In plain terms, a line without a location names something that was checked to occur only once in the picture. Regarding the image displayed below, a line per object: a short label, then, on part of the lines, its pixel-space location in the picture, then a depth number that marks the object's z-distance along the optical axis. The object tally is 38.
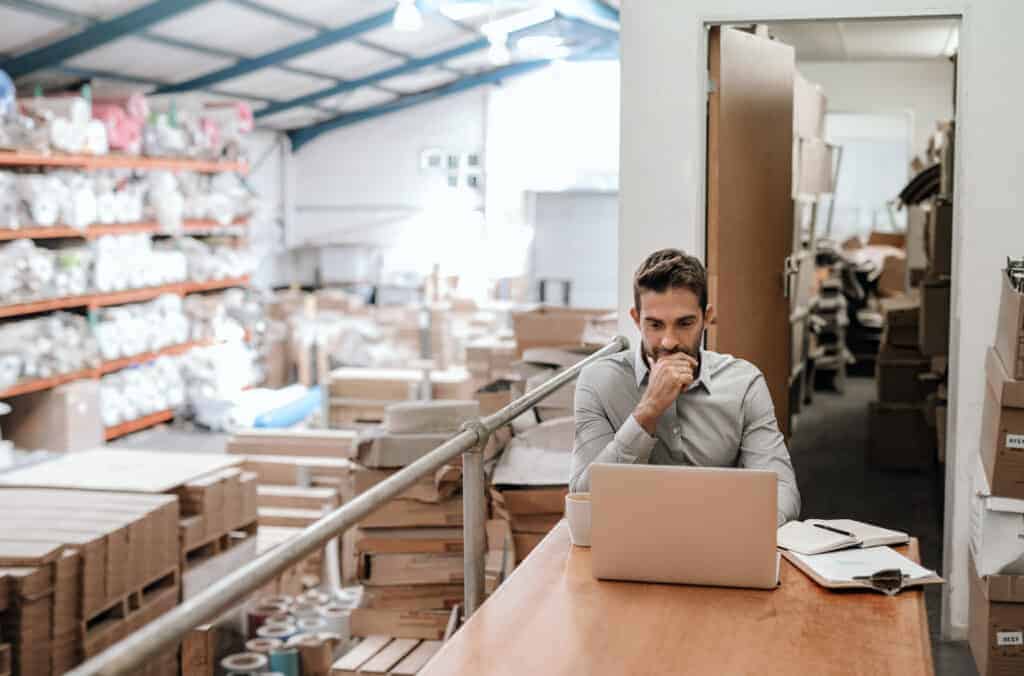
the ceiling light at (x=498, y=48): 10.01
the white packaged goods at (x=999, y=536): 3.56
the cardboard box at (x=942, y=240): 6.03
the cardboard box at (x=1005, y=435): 3.38
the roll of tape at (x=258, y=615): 5.16
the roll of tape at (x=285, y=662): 4.57
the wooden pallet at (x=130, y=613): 3.98
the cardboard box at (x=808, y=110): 7.63
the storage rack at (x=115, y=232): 8.77
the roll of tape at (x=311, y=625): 5.03
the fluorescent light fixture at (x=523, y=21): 9.99
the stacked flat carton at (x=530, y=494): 3.99
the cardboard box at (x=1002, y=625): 3.58
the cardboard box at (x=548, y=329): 6.01
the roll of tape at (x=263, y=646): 4.66
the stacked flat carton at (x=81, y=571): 3.65
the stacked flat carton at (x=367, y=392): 8.37
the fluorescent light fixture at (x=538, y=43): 9.20
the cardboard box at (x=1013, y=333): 3.33
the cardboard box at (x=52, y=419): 8.99
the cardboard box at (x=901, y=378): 7.14
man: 2.71
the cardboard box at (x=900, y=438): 7.20
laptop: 2.04
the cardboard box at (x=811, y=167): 7.63
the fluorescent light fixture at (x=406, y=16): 8.06
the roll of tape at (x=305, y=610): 5.29
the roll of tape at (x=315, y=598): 5.51
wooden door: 4.43
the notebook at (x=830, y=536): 2.32
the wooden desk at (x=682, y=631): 1.78
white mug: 2.37
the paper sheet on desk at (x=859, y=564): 2.17
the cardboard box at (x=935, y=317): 6.05
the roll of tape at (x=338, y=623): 5.10
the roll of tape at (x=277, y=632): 4.90
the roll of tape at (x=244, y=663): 4.37
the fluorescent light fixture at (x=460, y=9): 8.64
